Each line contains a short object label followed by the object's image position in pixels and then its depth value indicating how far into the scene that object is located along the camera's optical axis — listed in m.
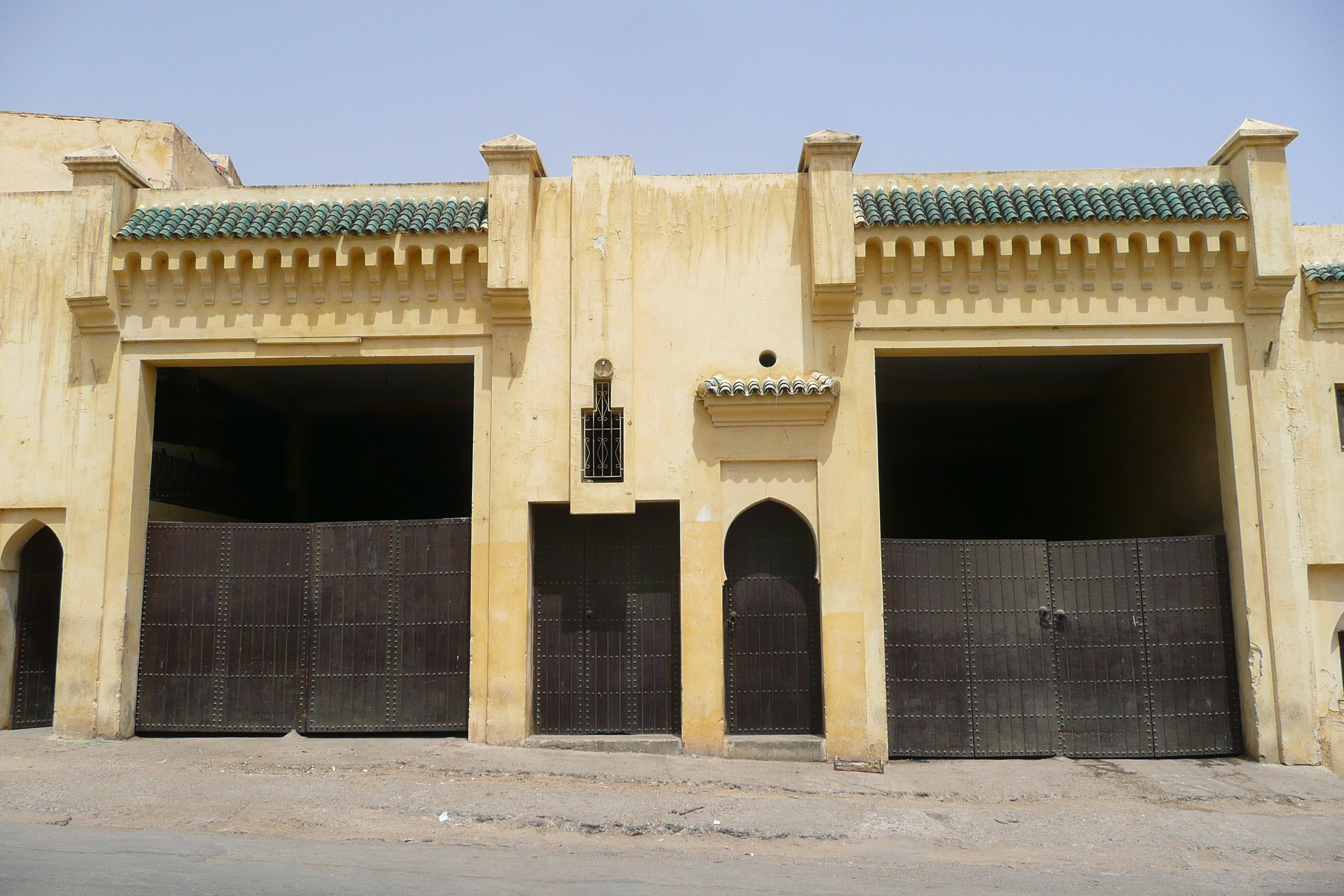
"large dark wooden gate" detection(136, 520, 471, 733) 11.34
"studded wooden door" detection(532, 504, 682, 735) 11.13
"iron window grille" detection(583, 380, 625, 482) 11.22
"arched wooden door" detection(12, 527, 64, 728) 11.77
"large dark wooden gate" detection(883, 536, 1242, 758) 11.12
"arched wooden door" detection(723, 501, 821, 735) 11.05
